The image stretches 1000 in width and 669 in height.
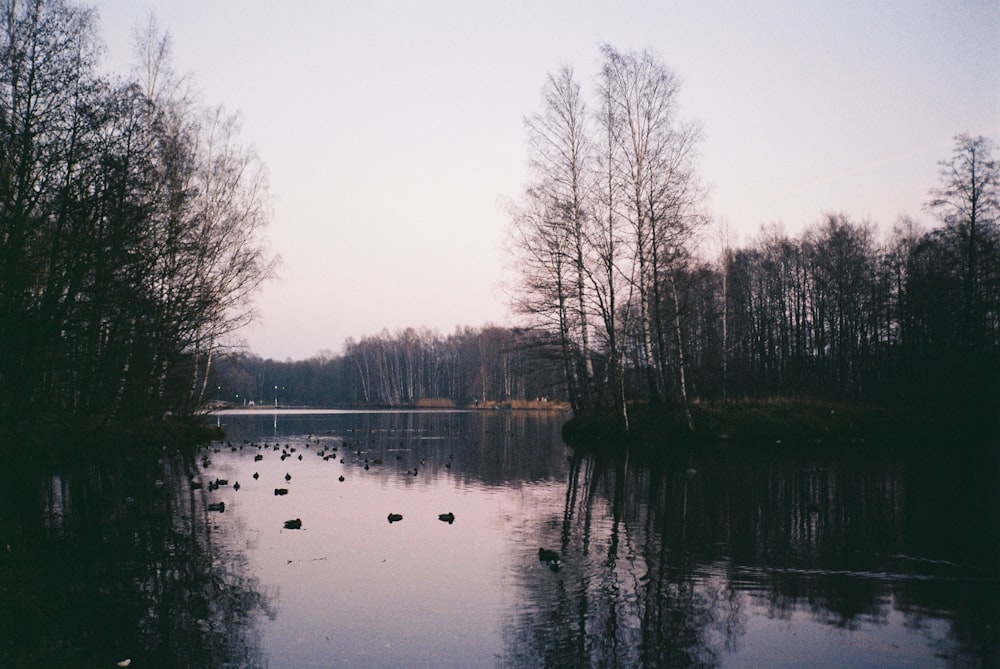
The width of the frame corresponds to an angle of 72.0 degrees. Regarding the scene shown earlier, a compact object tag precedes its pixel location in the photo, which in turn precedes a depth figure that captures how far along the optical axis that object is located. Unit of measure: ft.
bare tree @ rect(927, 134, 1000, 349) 122.93
